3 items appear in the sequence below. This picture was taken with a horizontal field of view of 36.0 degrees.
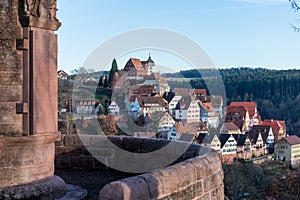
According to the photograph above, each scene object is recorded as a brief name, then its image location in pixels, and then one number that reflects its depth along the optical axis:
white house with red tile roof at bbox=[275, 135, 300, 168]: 75.62
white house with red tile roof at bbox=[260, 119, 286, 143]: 86.12
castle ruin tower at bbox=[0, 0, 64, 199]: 4.40
